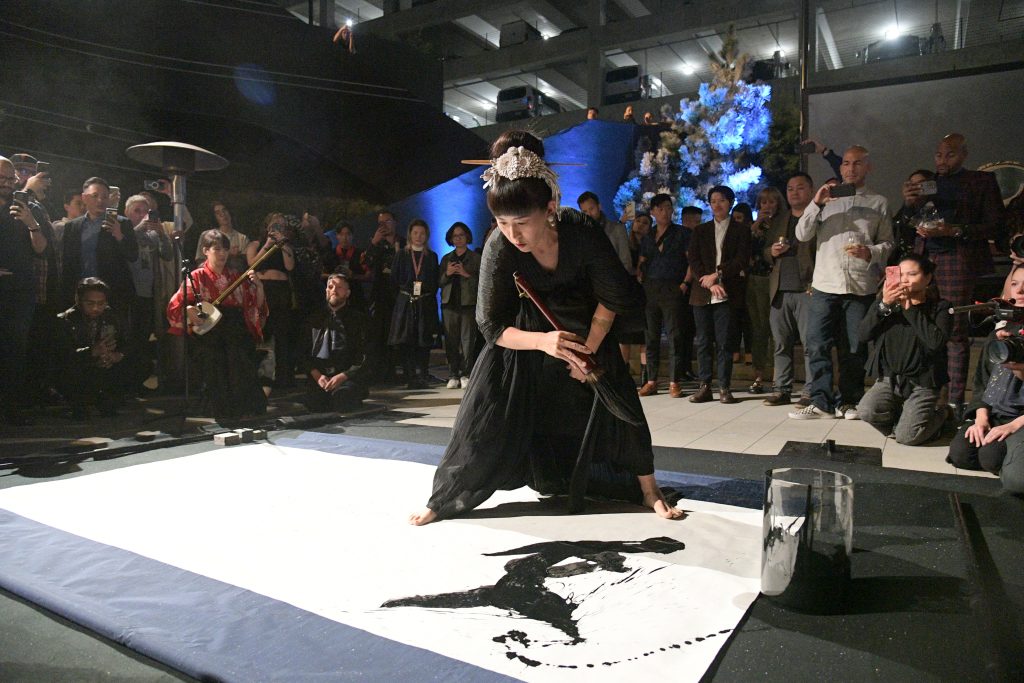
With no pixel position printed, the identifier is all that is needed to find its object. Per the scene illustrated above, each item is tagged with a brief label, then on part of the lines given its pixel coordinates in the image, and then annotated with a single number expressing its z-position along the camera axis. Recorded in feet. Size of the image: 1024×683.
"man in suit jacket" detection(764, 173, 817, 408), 14.06
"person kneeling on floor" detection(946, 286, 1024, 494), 7.64
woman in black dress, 6.91
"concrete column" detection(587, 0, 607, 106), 48.46
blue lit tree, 31.63
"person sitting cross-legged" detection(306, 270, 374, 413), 14.71
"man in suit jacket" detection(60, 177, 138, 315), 13.80
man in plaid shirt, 11.89
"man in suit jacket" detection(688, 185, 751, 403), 15.03
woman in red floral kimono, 13.69
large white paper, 4.36
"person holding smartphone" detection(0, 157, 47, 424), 12.39
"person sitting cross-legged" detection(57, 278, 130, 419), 13.30
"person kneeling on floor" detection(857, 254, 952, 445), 10.75
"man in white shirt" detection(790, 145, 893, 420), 12.65
